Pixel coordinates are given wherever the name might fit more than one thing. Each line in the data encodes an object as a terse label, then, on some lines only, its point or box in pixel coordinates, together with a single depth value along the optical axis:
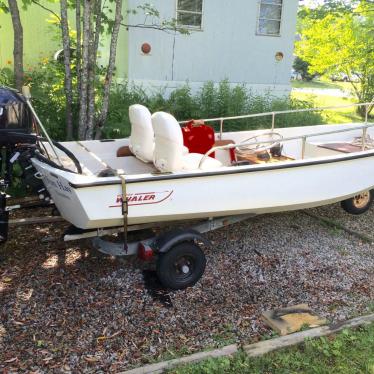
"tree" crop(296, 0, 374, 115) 14.23
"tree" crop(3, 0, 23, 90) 6.33
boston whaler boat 3.66
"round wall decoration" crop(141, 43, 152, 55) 9.23
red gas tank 5.20
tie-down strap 3.58
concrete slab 3.39
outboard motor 3.88
